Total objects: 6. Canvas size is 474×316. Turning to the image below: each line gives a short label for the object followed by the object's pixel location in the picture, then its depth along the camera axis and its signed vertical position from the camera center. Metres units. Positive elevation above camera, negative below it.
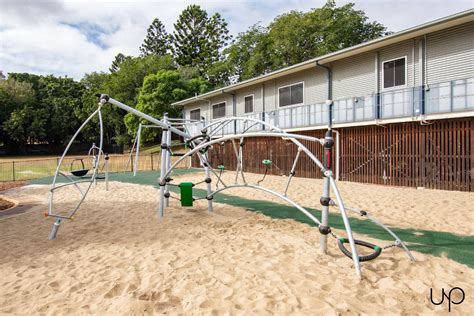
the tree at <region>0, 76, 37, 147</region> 44.27 +6.15
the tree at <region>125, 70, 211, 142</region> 33.62 +6.59
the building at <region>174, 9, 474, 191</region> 10.64 +1.83
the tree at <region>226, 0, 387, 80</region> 30.02 +11.41
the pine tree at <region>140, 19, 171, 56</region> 58.44 +21.24
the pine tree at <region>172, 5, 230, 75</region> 47.84 +18.40
